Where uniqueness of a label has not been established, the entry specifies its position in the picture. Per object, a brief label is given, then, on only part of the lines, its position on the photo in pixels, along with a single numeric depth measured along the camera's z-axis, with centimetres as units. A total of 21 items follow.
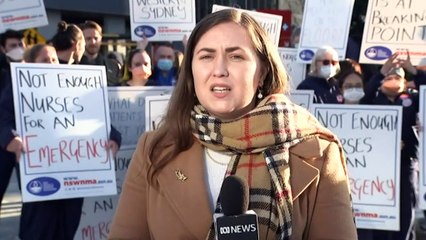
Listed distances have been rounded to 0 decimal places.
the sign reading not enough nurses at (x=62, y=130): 448
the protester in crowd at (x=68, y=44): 539
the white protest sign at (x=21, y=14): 659
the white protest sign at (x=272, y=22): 634
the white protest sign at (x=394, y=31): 567
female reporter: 185
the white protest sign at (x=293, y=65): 694
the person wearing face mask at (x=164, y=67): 626
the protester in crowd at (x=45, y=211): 455
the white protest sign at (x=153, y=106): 498
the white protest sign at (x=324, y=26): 648
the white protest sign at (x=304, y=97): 523
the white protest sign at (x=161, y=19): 648
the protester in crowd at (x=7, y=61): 518
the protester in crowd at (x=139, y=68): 560
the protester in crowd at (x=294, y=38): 881
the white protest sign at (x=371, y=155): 496
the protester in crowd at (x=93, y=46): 659
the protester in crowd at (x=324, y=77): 572
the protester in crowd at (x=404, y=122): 511
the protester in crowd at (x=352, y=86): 555
